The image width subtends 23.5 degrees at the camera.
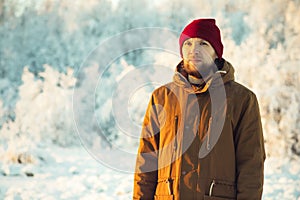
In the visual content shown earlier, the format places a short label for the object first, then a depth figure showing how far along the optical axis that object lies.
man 3.18
